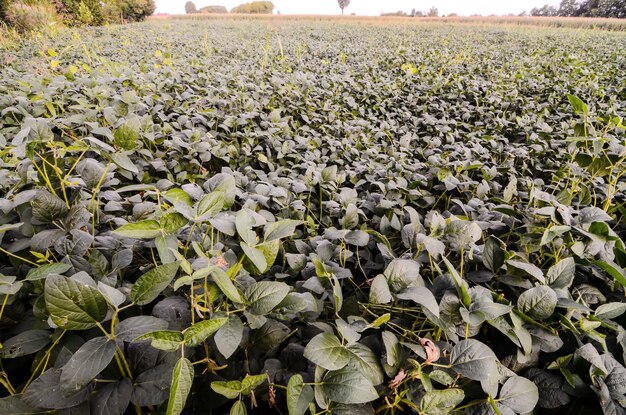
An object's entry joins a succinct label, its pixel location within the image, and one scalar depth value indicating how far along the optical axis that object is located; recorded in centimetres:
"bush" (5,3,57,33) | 1087
